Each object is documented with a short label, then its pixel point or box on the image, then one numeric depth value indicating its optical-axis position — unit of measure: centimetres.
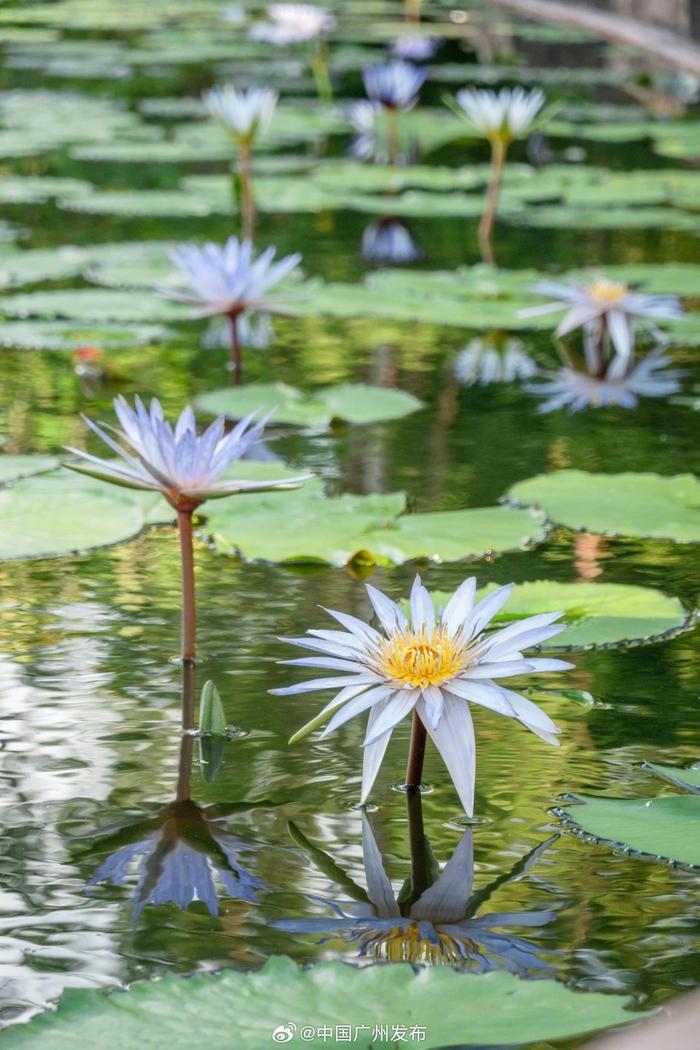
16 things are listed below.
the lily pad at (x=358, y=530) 445
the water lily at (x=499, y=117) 852
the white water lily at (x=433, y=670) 290
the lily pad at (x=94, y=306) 719
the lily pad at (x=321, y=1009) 221
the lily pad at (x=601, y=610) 391
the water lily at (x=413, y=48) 1795
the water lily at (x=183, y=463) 354
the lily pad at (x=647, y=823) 288
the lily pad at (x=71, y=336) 684
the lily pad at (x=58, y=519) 451
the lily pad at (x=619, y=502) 468
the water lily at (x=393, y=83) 1078
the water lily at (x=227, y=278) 595
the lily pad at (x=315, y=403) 582
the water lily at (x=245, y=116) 861
